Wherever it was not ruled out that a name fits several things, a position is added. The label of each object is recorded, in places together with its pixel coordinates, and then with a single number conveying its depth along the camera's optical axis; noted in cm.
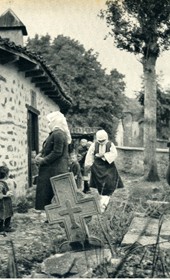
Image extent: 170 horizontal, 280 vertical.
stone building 657
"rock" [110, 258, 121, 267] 313
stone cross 375
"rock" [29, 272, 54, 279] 303
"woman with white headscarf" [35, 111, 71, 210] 498
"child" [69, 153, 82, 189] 847
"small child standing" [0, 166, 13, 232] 482
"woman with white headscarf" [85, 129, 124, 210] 578
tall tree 1000
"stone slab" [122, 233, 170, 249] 365
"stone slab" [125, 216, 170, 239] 407
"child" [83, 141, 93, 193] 843
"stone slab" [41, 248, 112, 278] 294
